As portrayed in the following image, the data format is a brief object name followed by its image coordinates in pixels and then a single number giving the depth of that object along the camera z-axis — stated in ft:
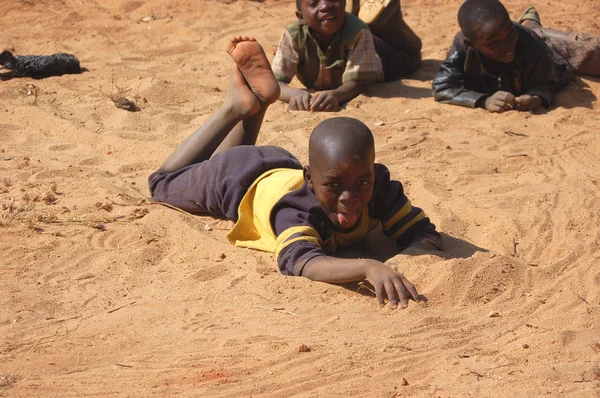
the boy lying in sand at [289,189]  27.86
